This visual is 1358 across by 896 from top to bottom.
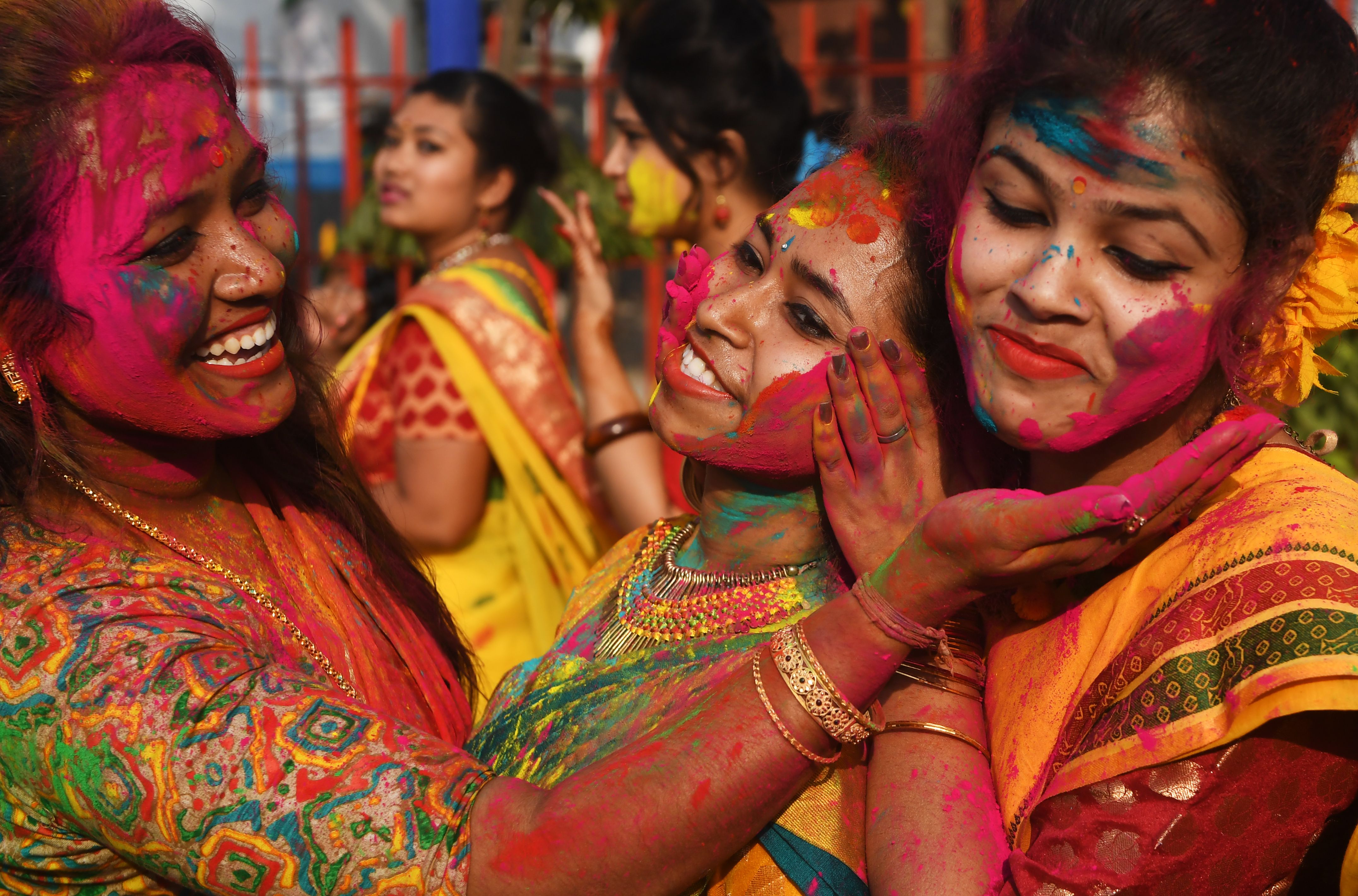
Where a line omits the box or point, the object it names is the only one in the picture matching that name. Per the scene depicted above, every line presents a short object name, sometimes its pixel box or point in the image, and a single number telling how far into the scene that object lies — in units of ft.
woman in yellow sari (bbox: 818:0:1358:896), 4.82
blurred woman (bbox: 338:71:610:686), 13.04
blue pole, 18.99
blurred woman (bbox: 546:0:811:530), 12.76
